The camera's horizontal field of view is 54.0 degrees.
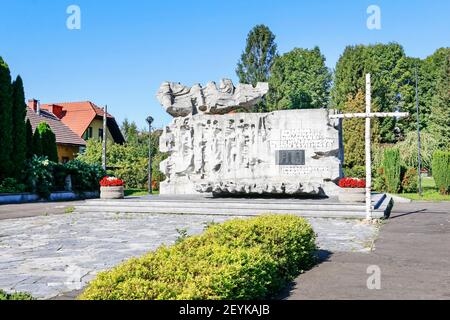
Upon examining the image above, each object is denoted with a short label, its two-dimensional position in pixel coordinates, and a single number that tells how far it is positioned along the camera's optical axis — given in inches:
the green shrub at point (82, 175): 1054.2
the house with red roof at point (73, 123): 1476.4
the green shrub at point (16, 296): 167.4
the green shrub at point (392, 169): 1080.2
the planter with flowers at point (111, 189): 685.3
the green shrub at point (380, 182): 1127.0
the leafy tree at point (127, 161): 1278.3
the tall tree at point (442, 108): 1533.0
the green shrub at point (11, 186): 880.3
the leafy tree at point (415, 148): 1354.6
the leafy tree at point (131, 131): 1643.7
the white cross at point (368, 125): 448.8
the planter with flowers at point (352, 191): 552.7
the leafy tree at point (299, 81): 1760.6
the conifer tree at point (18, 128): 944.3
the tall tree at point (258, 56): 1856.5
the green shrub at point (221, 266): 146.9
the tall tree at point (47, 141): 1118.4
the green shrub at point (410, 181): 1112.8
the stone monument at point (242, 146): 672.4
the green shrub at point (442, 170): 1017.1
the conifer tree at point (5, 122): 910.4
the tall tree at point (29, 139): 1055.9
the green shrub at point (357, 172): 1235.2
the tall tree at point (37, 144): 1077.1
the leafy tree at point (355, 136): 1535.4
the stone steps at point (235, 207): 519.5
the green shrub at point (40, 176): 943.0
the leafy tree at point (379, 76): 1650.6
